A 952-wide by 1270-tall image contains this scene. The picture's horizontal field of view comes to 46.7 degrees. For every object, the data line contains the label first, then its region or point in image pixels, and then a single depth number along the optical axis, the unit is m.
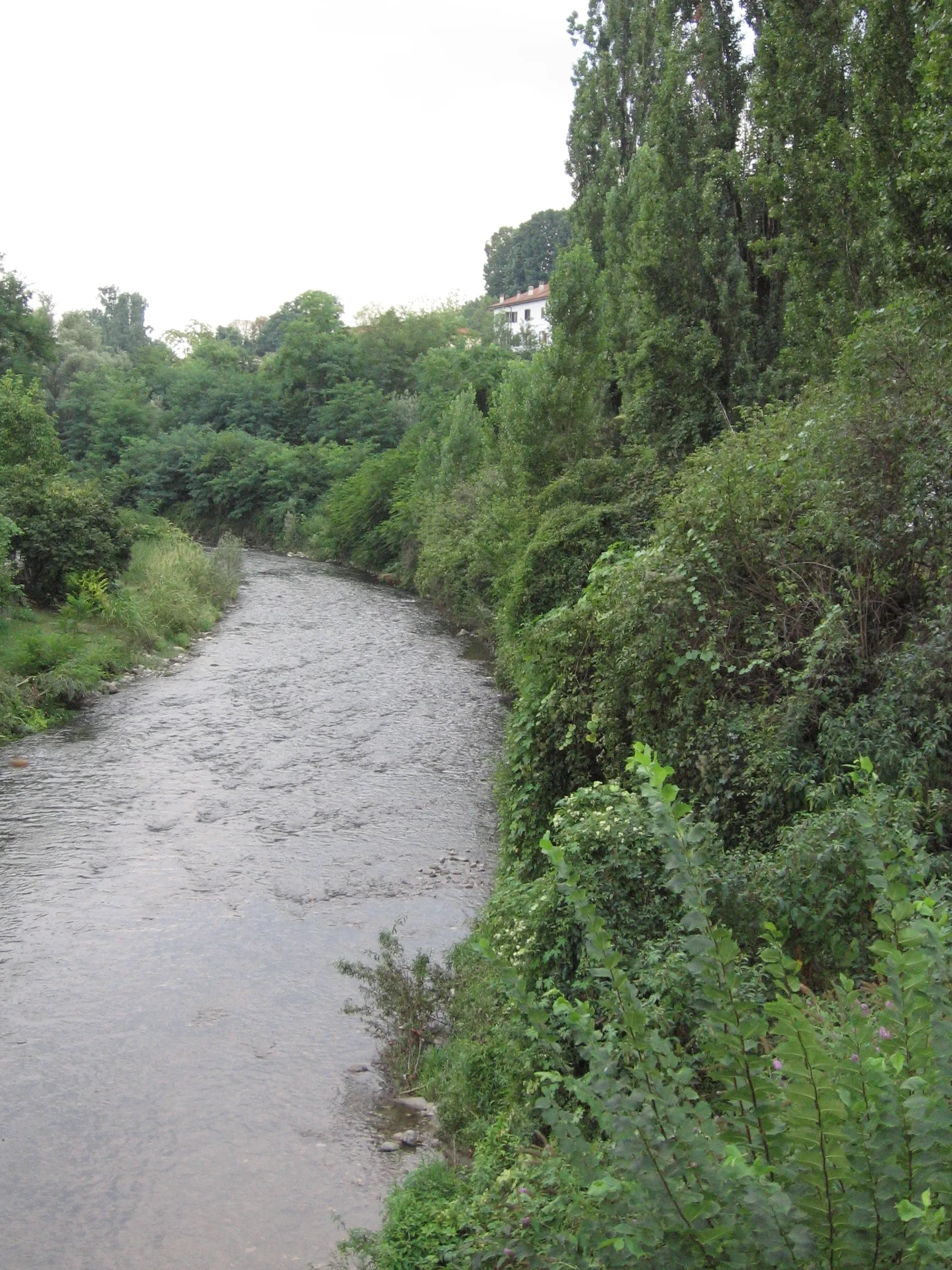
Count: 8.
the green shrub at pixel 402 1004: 7.87
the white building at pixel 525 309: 79.88
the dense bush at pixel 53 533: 23.03
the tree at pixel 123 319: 97.25
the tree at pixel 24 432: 24.53
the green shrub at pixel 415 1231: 5.20
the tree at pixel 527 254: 89.81
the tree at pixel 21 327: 32.31
